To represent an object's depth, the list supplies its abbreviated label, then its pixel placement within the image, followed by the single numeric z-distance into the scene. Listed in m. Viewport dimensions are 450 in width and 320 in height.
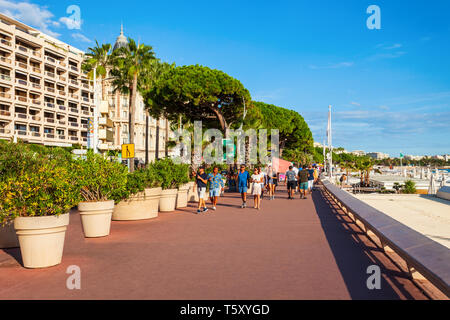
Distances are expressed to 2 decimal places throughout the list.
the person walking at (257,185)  13.91
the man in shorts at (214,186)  13.91
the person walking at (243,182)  14.52
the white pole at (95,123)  20.52
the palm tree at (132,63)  30.86
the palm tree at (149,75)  31.75
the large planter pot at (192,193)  16.69
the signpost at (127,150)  15.29
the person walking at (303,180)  18.86
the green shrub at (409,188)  37.31
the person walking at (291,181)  18.56
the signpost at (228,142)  25.57
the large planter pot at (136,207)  10.49
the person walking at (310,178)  22.47
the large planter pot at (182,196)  14.01
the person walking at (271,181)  18.36
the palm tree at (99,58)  34.25
